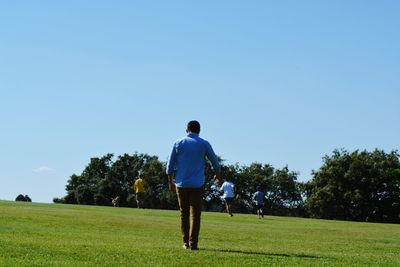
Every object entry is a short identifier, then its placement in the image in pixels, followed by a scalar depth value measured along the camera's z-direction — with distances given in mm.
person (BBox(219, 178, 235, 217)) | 38688
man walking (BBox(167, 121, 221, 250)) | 14062
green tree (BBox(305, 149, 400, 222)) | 105688
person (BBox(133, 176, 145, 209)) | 45953
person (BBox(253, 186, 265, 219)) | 41972
